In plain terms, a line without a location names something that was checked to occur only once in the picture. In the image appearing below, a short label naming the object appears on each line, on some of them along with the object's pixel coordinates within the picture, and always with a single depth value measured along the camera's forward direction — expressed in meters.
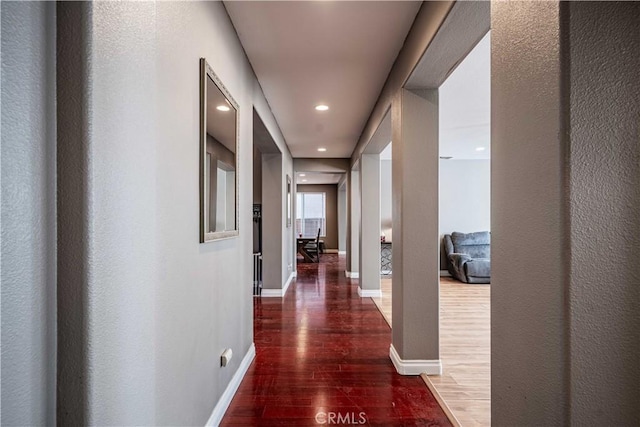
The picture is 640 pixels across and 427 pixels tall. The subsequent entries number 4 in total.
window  13.16
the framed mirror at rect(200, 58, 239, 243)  1.83
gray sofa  6.70
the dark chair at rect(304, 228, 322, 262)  10.23
